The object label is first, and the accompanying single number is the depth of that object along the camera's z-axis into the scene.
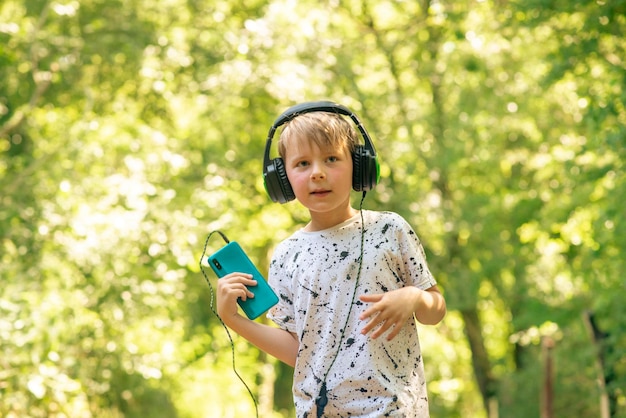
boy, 2.49
